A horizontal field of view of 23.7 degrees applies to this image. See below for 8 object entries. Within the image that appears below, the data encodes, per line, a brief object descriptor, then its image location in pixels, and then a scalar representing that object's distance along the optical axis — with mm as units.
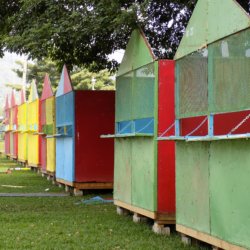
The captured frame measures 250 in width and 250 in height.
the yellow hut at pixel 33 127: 21500
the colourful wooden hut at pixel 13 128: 27750
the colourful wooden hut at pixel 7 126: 30672
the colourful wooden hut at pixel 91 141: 14188
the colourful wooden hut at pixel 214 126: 6000
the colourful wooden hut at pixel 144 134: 8500
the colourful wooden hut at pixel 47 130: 17464
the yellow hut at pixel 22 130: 24703
